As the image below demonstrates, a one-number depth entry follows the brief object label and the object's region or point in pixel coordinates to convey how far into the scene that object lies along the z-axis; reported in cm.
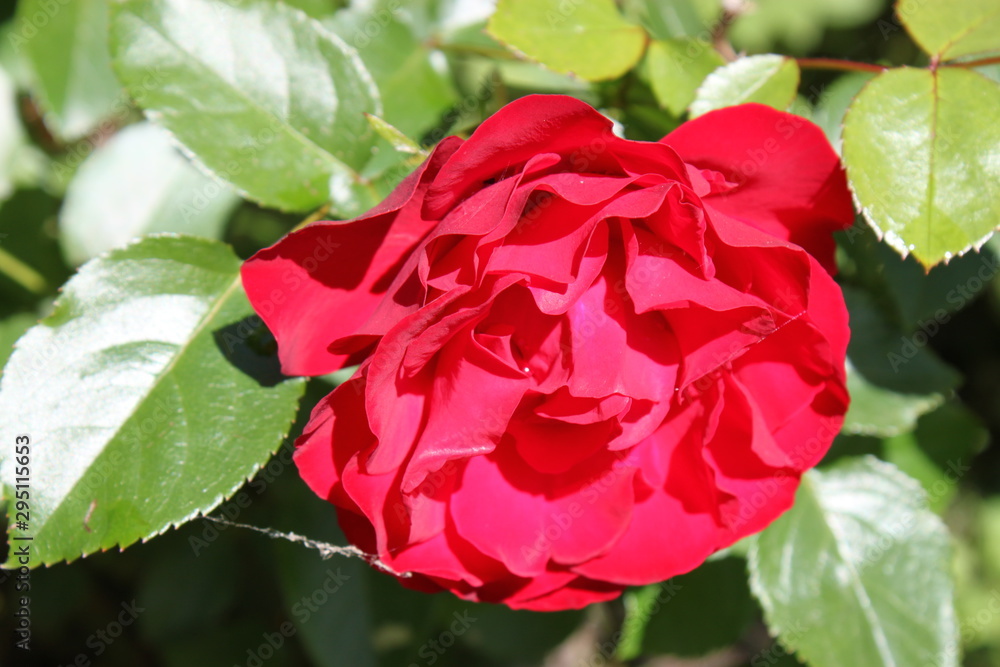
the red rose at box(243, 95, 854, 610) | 32
